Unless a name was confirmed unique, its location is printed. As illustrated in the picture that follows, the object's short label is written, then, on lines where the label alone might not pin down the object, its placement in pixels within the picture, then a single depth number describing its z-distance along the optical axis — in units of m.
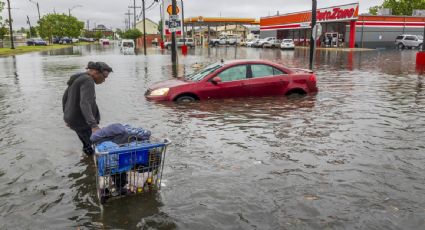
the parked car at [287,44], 53.79
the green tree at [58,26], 86.25
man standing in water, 5.23
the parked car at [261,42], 63.84
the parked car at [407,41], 49.81
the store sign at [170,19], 24.69
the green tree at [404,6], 78.06
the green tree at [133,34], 93.88
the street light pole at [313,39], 19.27
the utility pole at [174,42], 24.74
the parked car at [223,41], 76.25
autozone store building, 51.97
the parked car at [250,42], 67.86
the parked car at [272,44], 61.71
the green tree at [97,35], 153.23
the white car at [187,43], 64.25
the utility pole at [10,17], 53.78
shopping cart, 4.25
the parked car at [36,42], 78.86
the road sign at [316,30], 18.77
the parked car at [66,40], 102.82
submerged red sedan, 11.01
